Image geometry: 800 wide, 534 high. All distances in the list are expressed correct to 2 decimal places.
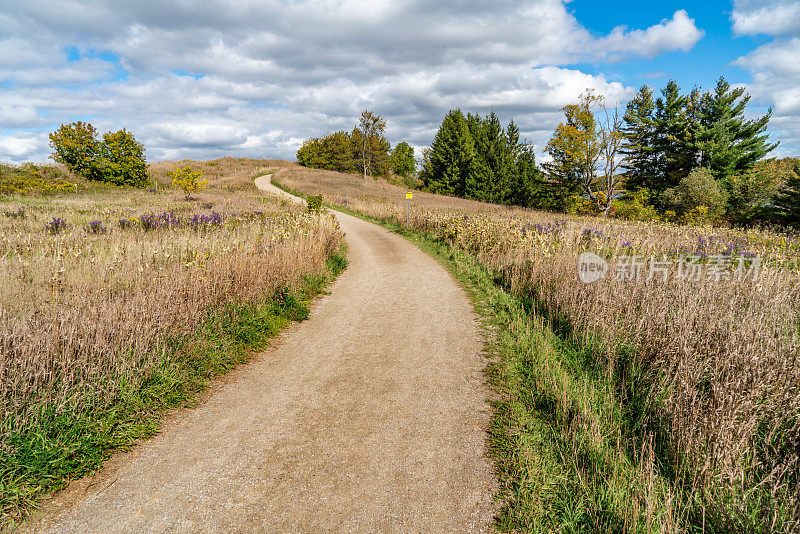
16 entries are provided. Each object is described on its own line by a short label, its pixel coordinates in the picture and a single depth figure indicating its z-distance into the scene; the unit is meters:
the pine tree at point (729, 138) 33.88
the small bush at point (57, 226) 10.45
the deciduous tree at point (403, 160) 85.19
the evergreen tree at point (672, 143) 37.43
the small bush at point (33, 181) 21.83
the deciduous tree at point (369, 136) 61.12
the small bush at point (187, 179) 24.69
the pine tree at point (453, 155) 49.53
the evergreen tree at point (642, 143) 40.66
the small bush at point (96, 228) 10.54
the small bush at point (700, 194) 28.17
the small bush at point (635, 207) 33.00
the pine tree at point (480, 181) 47.66
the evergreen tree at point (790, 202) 21.59
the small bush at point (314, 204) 18.06
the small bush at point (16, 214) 13.09
